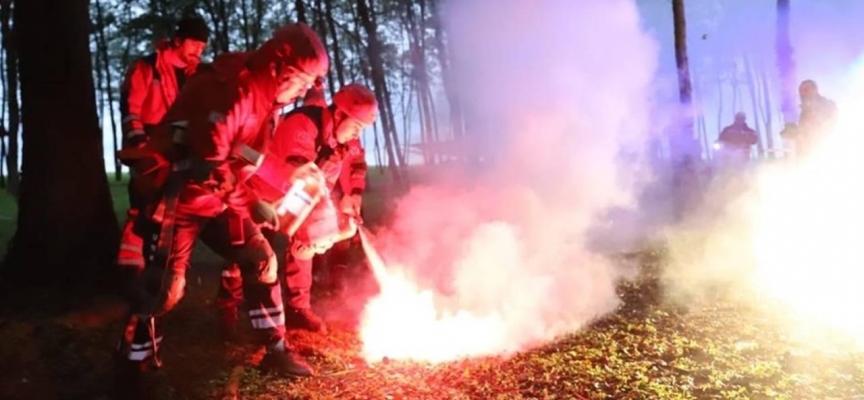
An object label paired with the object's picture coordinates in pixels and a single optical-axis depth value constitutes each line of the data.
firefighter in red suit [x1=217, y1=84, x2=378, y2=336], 5.49
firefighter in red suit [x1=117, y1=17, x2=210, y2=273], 5.13
